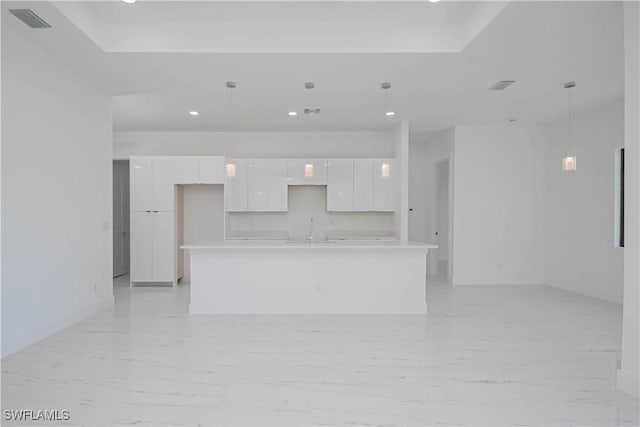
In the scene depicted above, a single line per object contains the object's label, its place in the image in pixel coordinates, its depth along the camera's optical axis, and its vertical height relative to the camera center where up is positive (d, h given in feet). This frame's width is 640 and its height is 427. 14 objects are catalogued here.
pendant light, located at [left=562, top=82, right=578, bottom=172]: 15.11 +1.74
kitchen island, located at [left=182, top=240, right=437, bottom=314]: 16.38 -3.32
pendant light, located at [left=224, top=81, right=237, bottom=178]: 15.71 +4.81
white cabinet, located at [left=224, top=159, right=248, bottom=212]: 23.39 +0.94
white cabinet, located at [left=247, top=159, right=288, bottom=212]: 23.50 +1.26
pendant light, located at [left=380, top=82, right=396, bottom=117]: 15.70 +4.87
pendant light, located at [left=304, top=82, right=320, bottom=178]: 15.64 +4.87
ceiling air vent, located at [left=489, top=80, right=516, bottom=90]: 15.37 +4.93
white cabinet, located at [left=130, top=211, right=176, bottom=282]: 22.31 -2.52
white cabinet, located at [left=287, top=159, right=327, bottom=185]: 23.57 +2.01
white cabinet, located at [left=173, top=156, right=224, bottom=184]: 22.57 +2.01
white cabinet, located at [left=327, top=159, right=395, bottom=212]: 23.52 +1.20
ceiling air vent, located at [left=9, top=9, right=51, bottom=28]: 10.13 +5.09
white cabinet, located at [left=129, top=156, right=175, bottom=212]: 22.36 +1.02
